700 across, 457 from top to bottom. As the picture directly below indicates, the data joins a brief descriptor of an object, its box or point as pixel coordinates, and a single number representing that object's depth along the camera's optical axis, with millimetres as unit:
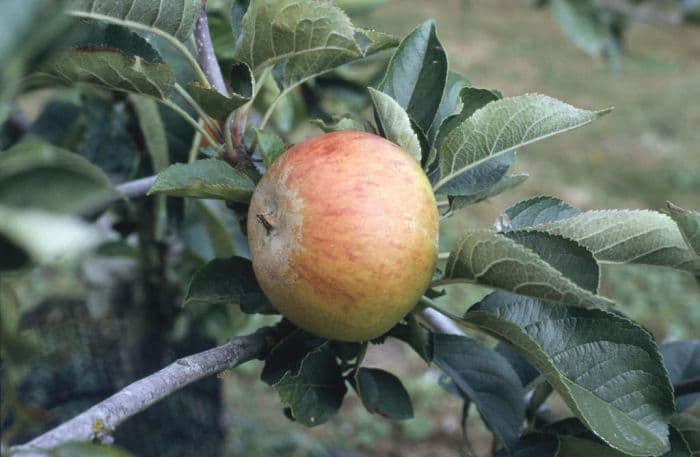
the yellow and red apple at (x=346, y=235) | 691
